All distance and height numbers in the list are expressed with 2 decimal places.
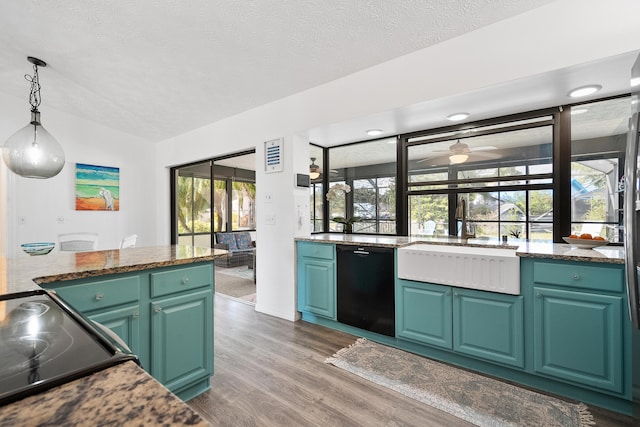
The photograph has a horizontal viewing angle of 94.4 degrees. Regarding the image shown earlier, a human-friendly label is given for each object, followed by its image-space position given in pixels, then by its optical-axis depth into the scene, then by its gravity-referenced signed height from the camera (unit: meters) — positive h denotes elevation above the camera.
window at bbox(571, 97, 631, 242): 2.27 +0.35
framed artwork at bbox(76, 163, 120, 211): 4.25 +0.40
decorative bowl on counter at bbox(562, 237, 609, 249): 2.03 -0.23
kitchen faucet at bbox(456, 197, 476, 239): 2.92 -0.05
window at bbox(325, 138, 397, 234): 3.44 +0.36
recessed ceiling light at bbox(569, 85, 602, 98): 2.10 +0.87
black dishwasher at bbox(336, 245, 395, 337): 2.59 -0.70
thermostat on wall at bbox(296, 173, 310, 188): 3.21 +0.36
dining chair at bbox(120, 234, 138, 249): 2.92 -0.28
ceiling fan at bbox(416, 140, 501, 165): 2.84 +0.56
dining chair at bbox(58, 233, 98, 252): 3.67 -0.35
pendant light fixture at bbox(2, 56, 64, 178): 2.12 +0.46
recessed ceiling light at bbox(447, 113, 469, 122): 2.67 +0.87
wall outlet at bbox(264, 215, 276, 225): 3.37 -0.07
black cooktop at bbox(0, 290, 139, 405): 0.48 -0.27
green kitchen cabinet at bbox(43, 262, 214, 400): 1.46 -0.56
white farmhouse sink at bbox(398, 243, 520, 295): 2.03 -0.42
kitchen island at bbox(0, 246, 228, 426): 0.40 -0.27
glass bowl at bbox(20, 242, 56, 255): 2.01 -0.23
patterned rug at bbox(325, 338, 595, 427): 1.68 -1.17
